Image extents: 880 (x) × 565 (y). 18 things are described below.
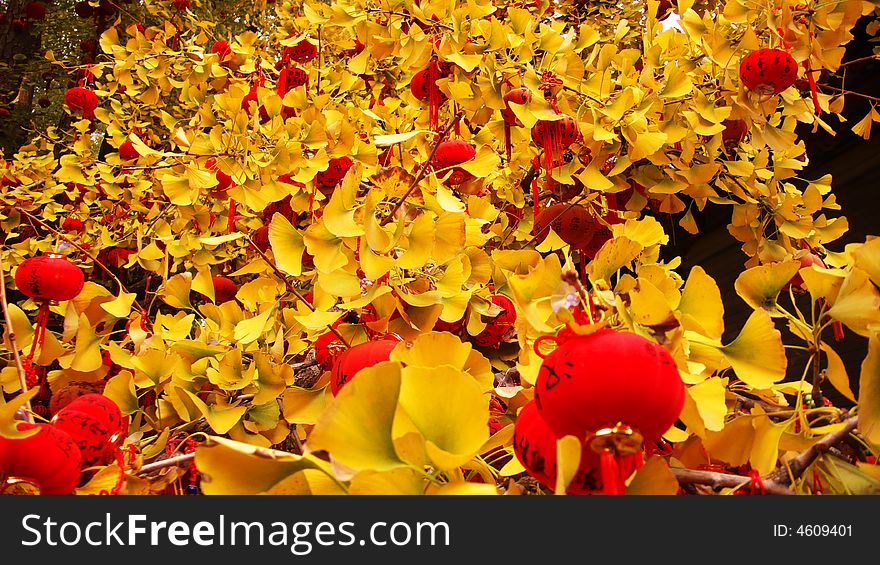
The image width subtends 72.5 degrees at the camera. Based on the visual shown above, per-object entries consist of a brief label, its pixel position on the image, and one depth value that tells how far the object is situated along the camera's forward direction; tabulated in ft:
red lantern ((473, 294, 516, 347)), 2.97
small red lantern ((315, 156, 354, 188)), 3.42
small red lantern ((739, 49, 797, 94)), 2.60
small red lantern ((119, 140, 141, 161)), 5.33
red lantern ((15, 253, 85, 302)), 2.56
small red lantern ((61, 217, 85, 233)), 6.93
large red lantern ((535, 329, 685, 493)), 1.08
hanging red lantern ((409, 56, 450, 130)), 3.09
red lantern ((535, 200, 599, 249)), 2.97
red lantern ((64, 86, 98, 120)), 6.33
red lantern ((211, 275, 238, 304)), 4.29
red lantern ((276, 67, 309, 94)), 4.13
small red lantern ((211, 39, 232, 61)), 4.97
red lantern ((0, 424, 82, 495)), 1.26
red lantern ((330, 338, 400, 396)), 1.70
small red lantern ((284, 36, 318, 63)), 4.41
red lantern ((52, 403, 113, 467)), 1.67
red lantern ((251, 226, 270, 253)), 3.61
